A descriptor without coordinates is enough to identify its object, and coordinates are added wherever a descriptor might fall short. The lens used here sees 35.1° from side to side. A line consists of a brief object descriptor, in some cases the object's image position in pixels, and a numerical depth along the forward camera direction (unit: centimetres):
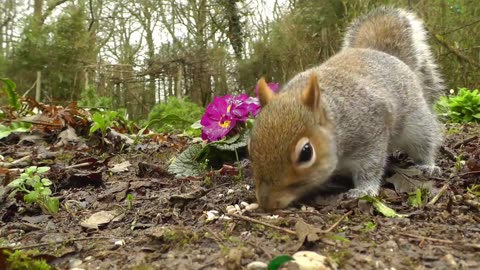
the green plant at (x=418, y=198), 39
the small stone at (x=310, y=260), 31
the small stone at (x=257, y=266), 31
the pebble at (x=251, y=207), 39
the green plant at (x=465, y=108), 87
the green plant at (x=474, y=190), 41
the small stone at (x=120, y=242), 35
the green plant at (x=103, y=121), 56
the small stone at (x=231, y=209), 38
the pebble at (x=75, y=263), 33
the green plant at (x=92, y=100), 124
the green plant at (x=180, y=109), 148
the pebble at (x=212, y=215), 37
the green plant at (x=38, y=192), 41
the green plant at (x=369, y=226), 35
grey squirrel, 38
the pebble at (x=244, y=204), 39
